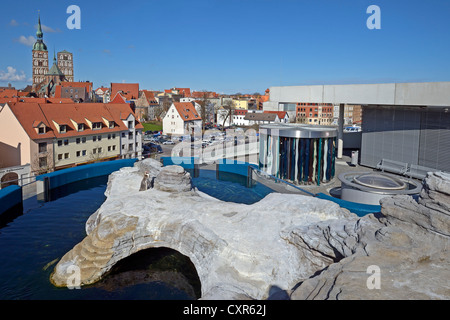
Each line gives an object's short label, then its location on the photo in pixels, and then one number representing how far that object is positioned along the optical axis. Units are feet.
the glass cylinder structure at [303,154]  81.05
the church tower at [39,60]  509.76
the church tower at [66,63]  575.79
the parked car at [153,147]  202.01
